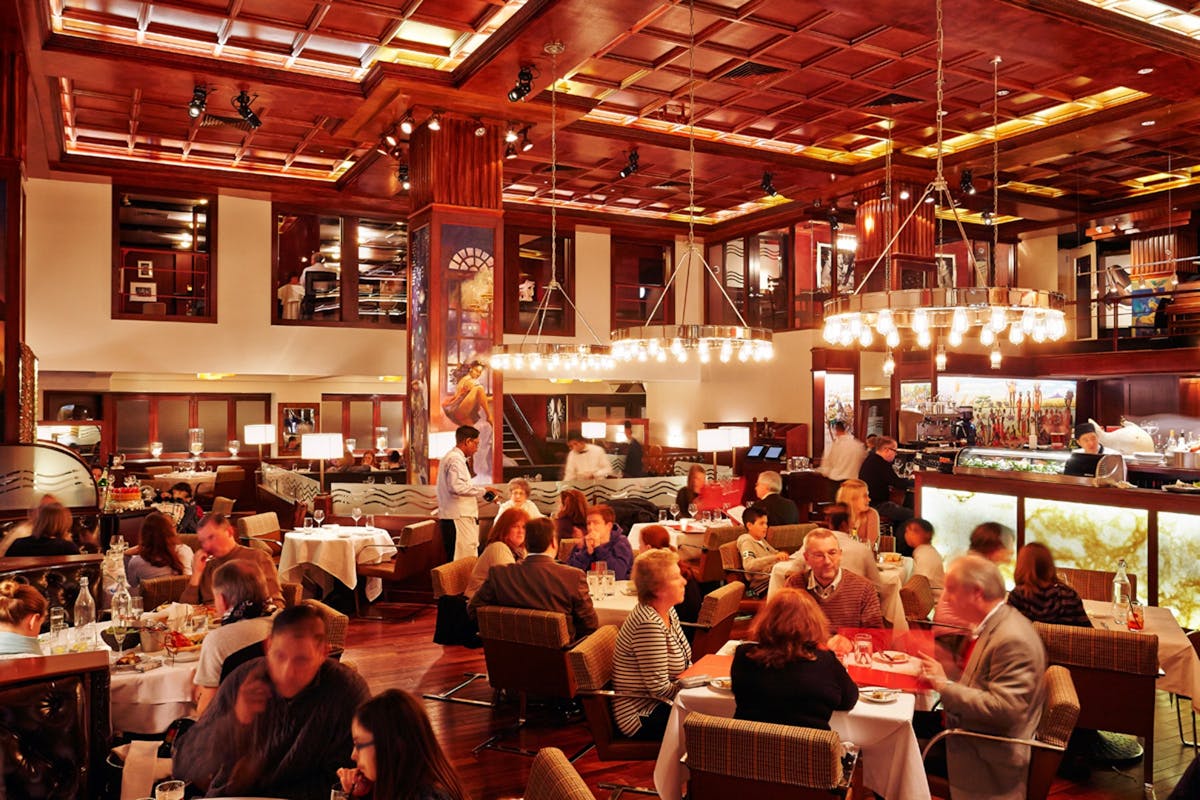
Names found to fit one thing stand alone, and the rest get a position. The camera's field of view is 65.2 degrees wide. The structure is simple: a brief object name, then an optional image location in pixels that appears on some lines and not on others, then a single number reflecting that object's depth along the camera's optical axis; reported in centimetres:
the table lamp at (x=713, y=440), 1239
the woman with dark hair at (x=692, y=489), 941
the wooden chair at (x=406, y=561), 835
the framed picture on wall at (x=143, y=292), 1341
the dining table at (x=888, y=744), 349
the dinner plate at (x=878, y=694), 366
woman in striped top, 423
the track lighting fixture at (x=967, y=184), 1195
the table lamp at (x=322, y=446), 1001
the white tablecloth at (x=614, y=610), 554
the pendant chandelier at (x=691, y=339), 727
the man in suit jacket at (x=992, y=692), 367
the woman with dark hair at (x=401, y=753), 231
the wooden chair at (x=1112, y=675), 417
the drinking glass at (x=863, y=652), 415
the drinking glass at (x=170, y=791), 251
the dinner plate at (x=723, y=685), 381
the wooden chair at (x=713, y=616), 546
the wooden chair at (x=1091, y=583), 582
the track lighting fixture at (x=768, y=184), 1253
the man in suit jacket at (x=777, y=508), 816
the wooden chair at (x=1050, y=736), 362
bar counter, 687
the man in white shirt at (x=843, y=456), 1288
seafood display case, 747
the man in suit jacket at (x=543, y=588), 522
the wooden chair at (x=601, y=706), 412
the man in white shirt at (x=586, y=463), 1154
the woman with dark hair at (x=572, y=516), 700
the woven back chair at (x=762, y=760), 298
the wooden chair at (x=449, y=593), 622
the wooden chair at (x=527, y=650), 482
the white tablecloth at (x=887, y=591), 560
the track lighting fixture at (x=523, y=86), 864
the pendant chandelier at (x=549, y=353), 884
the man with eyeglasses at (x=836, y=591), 496
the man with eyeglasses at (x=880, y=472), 1097
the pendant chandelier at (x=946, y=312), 530
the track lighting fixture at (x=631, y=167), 1165
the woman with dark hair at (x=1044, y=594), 457
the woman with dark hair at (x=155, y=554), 591
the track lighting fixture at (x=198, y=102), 925
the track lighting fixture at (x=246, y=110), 936
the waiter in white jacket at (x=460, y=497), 852
